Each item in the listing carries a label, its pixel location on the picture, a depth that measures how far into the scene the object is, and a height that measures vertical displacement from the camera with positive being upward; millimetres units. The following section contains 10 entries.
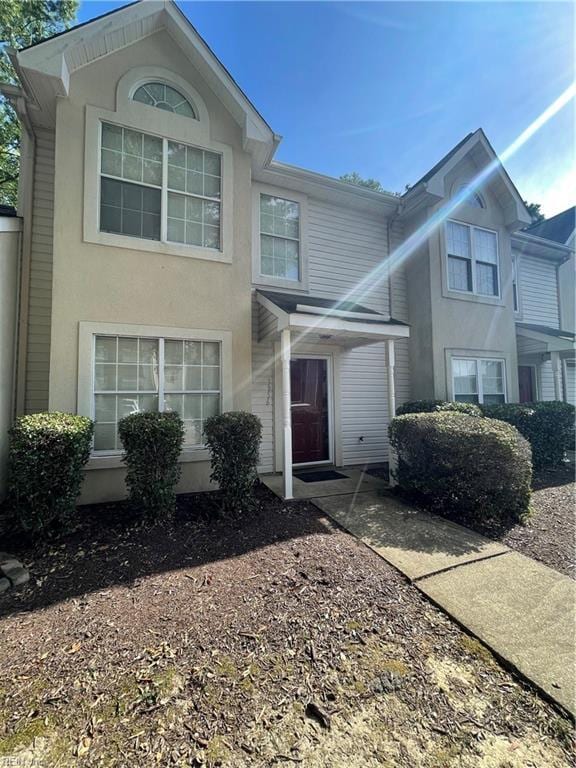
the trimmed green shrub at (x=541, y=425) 7781 -547
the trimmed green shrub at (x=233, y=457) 4945 -774
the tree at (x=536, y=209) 24928 +14203
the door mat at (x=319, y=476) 6723 -1463
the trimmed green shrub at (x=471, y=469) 4859 -981
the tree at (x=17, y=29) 10195 +11484
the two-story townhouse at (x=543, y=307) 10109 +3145
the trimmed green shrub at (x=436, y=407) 7238 -98
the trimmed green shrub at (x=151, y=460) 4473 -729
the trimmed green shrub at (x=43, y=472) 3785 -743
